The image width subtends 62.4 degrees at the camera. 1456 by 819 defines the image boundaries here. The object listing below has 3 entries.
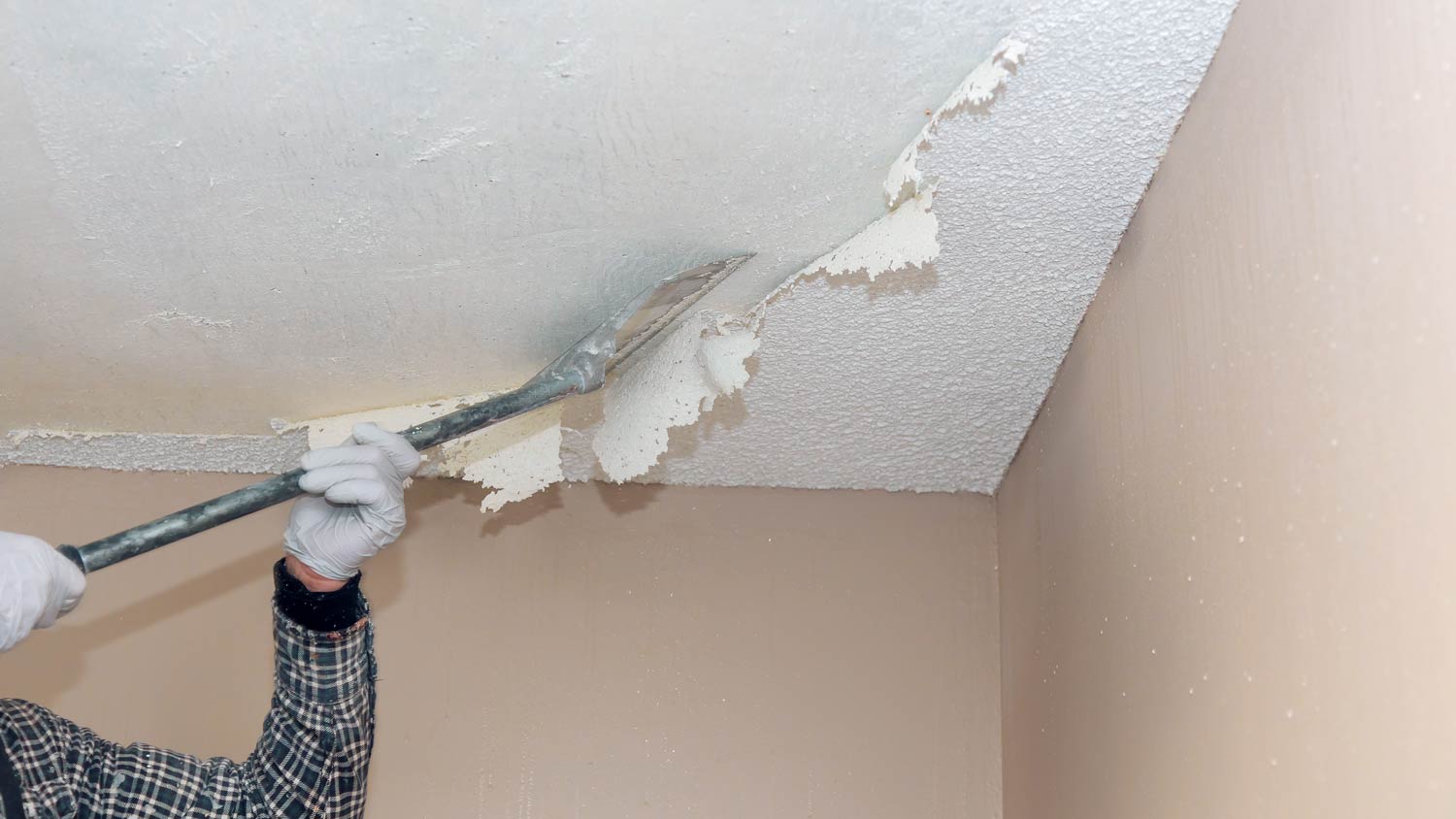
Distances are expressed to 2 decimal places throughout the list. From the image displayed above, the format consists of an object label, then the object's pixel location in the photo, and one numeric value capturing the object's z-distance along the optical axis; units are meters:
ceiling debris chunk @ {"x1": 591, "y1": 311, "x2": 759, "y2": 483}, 1.73
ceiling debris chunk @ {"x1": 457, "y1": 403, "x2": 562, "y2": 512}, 1.99
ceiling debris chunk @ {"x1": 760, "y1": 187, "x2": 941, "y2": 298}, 1.47
